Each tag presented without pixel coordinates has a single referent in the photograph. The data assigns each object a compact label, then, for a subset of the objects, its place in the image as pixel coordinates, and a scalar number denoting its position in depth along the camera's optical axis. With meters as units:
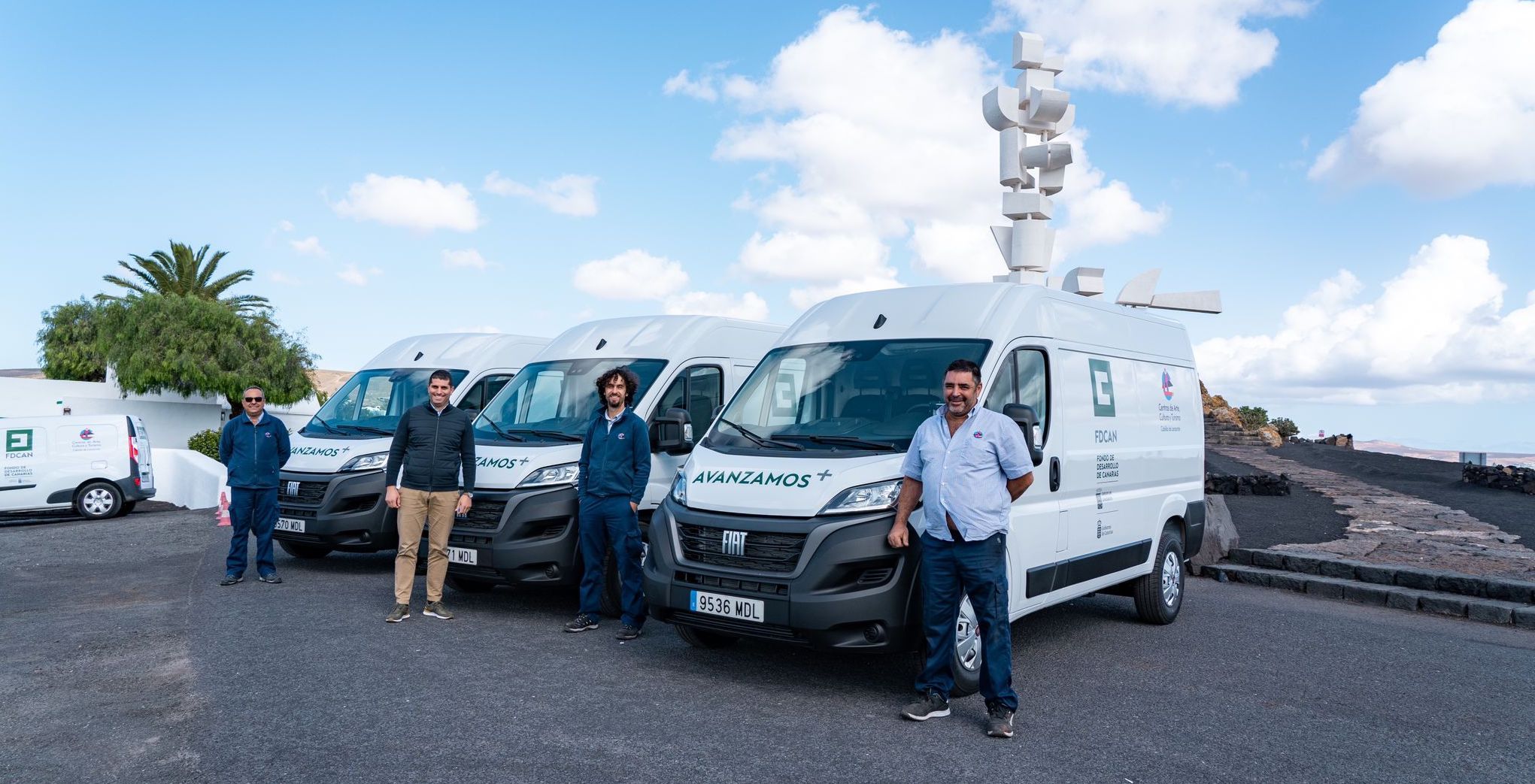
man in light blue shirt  5.15
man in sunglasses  9.66
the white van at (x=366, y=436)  9.71
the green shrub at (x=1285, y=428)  47.96
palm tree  47.41
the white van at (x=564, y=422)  7.70
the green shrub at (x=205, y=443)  40.94
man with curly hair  7.24
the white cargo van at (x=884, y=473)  5.46
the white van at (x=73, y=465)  16.91
